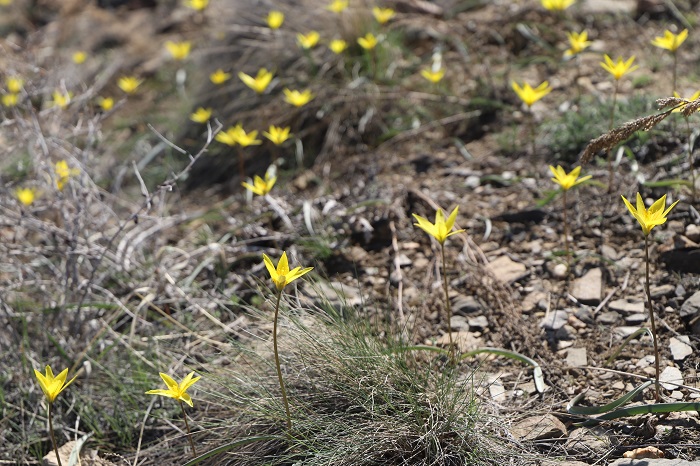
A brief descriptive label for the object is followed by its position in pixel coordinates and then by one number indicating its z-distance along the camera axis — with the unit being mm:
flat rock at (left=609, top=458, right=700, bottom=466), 1970
